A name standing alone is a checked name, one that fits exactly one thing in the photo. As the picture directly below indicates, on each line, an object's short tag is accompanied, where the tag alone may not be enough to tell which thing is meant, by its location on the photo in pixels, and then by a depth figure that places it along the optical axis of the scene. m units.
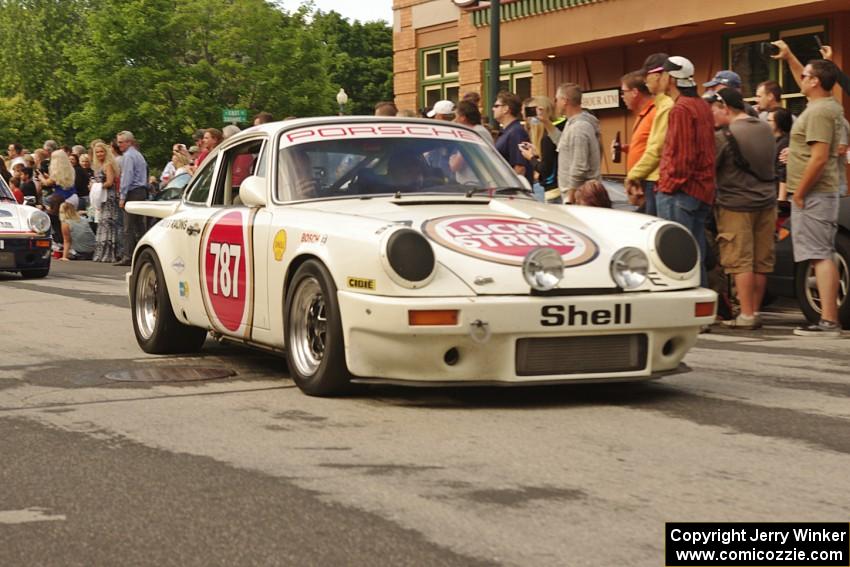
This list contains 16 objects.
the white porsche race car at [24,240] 17.52
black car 10.80
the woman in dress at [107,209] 21.61
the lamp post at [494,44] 19.39
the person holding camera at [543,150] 12.25
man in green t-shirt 10.35
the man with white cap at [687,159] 10.13
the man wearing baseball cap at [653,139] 10.53
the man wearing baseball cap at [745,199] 10.91
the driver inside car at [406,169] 7.72
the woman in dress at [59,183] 23.86
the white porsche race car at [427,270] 6.41
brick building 21.03
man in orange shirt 10.89
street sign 32.44
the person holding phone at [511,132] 12.27
